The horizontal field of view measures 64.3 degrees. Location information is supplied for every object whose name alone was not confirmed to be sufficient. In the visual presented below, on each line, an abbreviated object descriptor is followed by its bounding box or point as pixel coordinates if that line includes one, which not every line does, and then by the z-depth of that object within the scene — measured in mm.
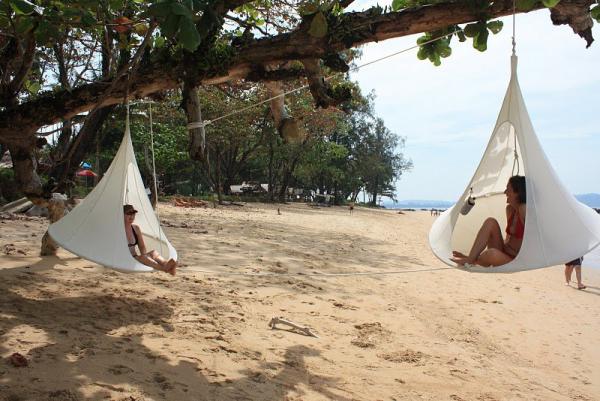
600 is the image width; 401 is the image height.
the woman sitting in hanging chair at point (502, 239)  3232
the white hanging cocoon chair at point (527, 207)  2871
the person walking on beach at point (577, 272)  7638
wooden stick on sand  3738
